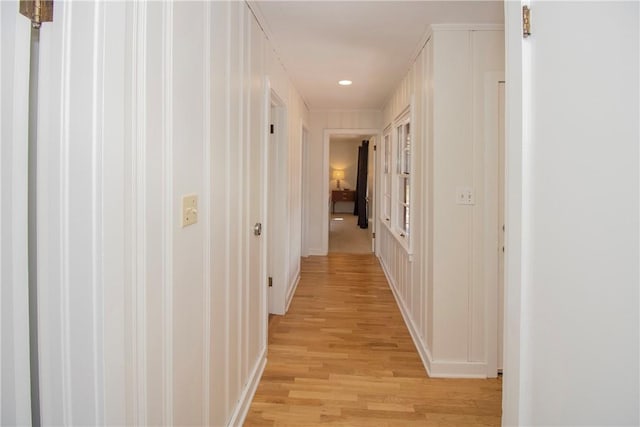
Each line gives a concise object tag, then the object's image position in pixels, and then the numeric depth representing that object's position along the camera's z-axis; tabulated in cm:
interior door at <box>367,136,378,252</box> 1013
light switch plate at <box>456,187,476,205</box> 263
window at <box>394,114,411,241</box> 398
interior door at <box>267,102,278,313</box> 369
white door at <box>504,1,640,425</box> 72
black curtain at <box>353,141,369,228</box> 1016
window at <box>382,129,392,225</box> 542
